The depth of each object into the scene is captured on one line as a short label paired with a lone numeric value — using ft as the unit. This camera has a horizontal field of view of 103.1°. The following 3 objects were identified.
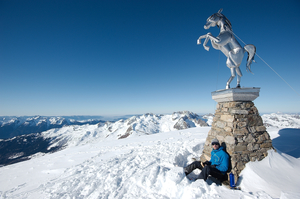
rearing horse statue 16.17
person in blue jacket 13.48
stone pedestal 14.06
